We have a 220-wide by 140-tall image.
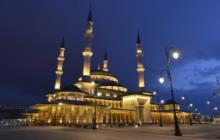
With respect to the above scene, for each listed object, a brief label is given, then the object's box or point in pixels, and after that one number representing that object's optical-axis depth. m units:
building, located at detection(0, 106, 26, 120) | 83.49
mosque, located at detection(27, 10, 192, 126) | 56.00
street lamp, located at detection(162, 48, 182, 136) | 16.61
